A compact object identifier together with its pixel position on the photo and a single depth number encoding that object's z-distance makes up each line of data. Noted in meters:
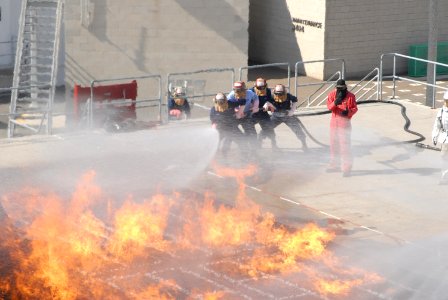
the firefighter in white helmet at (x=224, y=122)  23.92
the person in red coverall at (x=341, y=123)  23.03
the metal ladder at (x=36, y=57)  32.56
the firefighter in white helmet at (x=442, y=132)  22.17
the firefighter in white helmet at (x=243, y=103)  24.08
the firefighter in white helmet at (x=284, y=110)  24.39
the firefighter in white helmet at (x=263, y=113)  24.53
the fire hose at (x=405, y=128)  25.10
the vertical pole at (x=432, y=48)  29.94
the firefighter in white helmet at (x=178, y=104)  26.73
